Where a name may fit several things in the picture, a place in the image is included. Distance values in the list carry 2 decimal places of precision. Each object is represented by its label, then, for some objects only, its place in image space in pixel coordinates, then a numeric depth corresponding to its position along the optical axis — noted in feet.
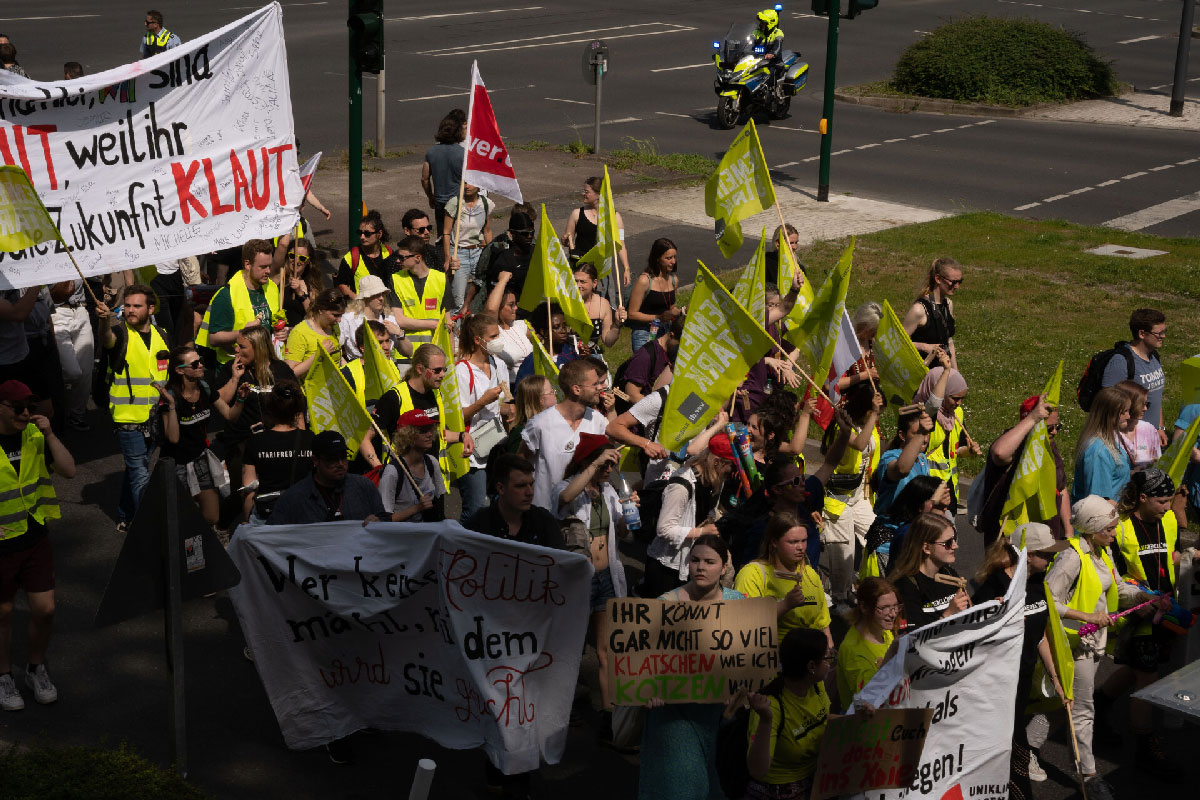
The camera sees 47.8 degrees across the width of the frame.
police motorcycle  79.92
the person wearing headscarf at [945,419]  27.76
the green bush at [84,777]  15.38
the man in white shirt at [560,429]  24.47
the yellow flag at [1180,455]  26.53
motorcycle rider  82.23
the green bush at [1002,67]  90.84
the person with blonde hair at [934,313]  32.65
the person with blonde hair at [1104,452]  26.48
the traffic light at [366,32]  37.78
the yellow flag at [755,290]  28.76
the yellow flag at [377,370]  27.96
